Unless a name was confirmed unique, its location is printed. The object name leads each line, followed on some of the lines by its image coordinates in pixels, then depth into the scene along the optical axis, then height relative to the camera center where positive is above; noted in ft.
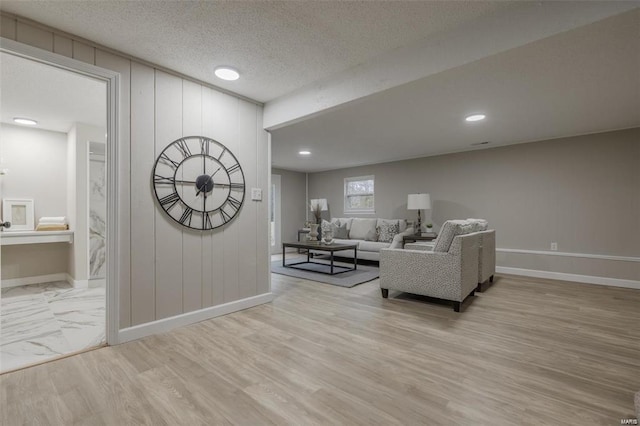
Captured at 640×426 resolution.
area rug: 13.50 -3.31
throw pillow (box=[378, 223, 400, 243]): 18.78 -1.38
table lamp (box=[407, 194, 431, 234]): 17.13 +0.50
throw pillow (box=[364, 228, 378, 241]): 19.40 -1.67
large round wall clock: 7.92 +0.81
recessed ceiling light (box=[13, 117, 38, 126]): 11.71 +3.66
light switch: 9.98 +0.56
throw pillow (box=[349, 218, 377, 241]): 19.80 -1.24
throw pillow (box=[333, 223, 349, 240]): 21.02 -1.59
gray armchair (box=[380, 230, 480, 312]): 9.38 -2.07
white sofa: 18.11 -1.49
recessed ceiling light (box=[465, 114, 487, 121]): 11.12 +3.64
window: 22.16 +1.22
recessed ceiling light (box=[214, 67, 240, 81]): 7.85 +3.80
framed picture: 12.22 -0.18
